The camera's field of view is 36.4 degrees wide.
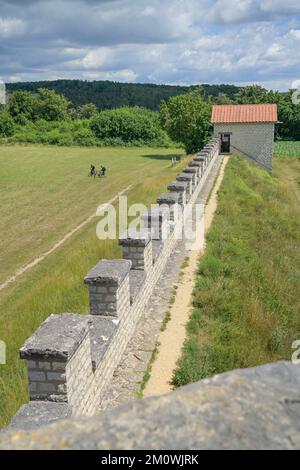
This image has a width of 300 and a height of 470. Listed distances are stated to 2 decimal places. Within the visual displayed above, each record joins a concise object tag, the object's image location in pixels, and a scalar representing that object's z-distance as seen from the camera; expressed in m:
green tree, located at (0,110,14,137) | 78.62
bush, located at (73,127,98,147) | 70.38
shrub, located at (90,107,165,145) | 74.50
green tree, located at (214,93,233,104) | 78.18
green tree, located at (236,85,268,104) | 66.16
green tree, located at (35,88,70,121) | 88.00
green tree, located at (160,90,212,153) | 43.62
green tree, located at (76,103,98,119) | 105.62
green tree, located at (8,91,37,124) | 84.56
